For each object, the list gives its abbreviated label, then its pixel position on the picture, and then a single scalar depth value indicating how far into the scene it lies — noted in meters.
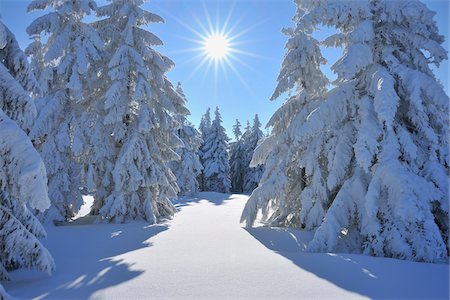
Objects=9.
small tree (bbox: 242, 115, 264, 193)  50.32
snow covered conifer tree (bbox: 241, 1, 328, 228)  13.54
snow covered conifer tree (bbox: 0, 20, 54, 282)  5.46
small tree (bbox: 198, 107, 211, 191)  51.91
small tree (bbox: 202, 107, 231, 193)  48.31
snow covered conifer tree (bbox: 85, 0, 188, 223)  14.84
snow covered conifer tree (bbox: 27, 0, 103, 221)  14.58
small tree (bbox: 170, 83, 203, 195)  34.62
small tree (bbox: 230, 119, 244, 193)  55.91
